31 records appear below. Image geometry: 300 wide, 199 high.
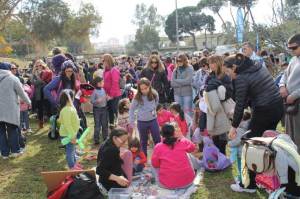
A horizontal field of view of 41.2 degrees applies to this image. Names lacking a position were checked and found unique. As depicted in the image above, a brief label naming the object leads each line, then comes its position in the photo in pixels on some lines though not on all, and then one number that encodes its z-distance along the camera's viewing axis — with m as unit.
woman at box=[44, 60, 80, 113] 7.19
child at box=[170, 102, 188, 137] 7.39
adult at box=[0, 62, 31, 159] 7.13
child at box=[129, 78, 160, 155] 6.48
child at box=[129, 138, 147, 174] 6.25
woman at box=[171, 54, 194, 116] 8.52
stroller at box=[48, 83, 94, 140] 7.53
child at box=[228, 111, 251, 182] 5.12
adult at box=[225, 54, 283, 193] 4.77
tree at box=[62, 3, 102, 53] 47.00
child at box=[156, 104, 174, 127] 7.56
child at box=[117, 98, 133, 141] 7.52
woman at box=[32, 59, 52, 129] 9.48
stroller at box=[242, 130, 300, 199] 4.08
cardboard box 5.01
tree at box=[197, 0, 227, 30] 56.61
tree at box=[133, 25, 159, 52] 79.88
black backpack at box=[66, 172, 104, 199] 4.80
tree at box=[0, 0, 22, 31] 27.94
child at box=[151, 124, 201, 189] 5.36
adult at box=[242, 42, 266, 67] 7.84
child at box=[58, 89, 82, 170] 6.21
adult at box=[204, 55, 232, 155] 5.81
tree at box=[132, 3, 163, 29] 88.06
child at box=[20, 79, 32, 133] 9.49
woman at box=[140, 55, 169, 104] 8.38
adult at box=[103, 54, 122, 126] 8.41
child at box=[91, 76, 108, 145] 7.97
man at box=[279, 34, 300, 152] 4.95
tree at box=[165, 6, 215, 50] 79.44
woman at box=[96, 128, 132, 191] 4.93
